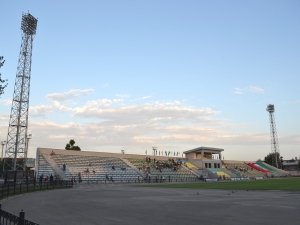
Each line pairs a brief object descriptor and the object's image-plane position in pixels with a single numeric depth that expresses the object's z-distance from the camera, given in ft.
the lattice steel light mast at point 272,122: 348.90
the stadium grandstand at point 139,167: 173.78
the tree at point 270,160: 440.12
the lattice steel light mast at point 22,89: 162.61
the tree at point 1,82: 51.22
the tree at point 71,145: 305.20
